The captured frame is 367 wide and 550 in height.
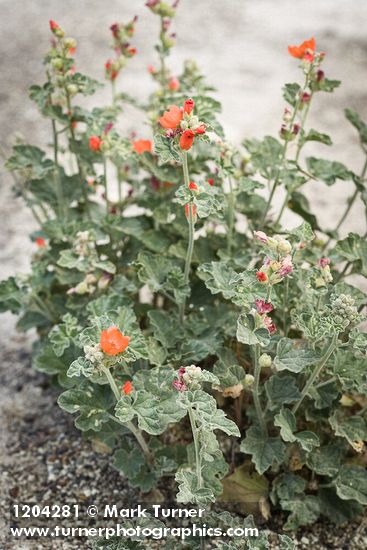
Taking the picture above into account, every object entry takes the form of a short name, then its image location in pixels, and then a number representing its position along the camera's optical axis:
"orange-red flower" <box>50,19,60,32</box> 0.96
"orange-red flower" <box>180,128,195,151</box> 0.82
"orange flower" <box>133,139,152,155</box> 1.02
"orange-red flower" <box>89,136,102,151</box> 0.97
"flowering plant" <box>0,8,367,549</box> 0.84
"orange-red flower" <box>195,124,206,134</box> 0.82
